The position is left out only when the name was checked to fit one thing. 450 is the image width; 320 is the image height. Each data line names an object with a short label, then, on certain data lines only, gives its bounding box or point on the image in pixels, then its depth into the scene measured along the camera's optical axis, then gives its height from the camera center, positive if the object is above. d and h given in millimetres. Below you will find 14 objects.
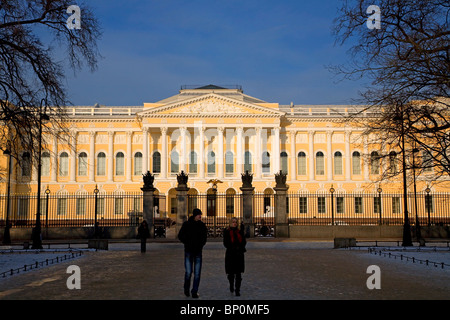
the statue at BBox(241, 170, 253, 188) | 29703 +1143
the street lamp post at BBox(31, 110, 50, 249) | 22172 -1552
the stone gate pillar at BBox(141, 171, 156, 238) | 28922 -9
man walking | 9672 -809
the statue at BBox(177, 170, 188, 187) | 29703 +1249
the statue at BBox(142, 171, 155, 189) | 29062 +1136
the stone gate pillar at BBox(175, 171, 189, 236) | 29078 +140
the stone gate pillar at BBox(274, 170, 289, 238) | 29422 -793
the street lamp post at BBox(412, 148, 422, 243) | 27828 -1880
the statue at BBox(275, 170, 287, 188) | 29703 +1120
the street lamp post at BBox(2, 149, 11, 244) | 26188 -1715
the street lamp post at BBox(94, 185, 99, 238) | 28156 -1632
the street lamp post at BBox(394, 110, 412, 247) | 22783 -1665
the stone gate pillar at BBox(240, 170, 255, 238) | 29203 -312
